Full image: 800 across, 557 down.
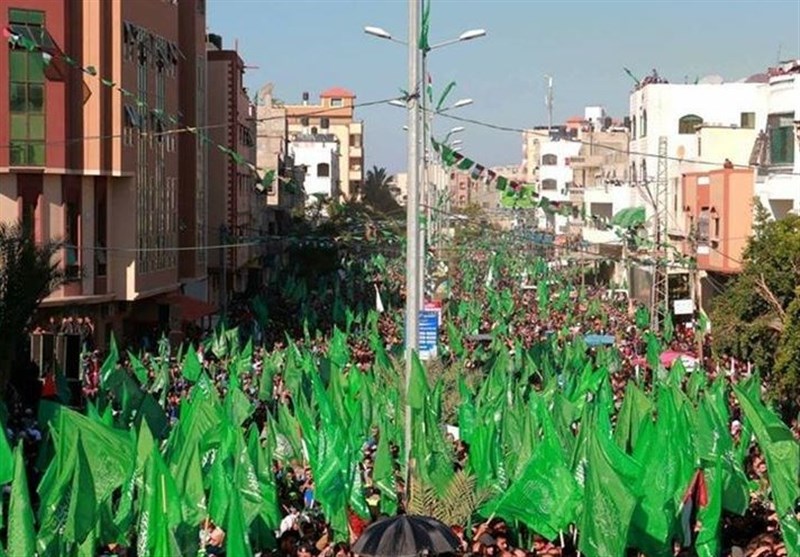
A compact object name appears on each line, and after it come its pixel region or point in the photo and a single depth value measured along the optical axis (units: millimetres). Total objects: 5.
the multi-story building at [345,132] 109062
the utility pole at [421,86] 21138
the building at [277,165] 71000
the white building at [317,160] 97688
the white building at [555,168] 97812
